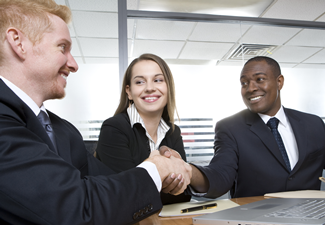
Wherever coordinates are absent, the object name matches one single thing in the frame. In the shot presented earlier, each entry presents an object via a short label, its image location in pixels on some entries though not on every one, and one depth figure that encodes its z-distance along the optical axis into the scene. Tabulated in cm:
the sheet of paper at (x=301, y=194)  107
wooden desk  79
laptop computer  62
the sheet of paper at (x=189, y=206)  89
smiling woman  151
